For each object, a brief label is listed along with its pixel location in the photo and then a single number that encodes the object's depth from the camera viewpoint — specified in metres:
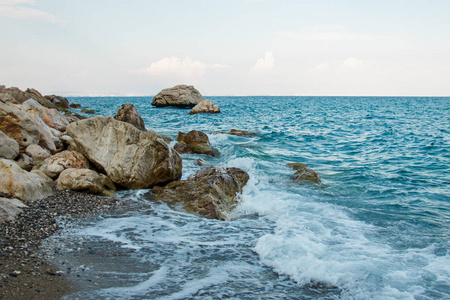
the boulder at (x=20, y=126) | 9.81
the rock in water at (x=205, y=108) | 43.44
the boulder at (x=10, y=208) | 6.00
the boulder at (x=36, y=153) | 9.85
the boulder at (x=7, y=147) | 8.85
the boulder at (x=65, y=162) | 9.17
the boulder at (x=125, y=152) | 9.41
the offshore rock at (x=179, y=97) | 53.72
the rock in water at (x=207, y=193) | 7.76
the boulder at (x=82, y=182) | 8.43
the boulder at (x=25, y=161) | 9.35
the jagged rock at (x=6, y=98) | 17.30
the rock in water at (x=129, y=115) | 13.68
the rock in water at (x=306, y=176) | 11.30
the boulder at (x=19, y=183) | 7.13
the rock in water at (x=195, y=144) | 15.70
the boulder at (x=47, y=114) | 14.01
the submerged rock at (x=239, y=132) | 22.47
